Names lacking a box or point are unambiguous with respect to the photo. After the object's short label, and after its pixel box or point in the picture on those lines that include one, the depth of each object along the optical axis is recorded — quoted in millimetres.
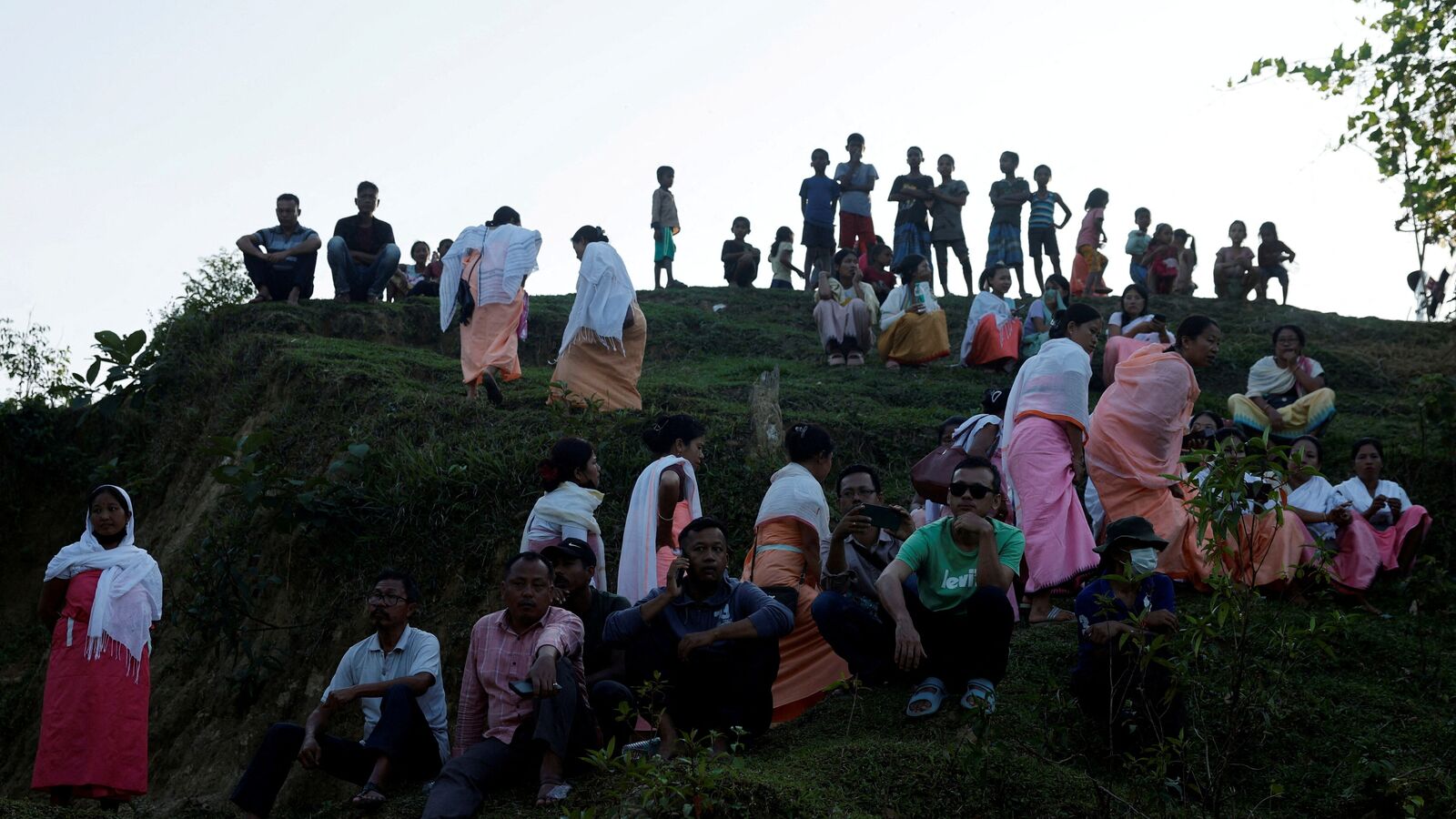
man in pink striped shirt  5281
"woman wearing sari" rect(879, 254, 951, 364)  13195
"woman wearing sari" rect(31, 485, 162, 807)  6461
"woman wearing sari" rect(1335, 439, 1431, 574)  8023
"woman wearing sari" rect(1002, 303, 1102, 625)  6926
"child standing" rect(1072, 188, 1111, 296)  16047
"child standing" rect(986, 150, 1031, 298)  15781
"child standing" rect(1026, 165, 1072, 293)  15797
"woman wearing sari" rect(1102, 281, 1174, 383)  8352
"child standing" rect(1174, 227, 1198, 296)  16641
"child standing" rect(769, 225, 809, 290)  17891
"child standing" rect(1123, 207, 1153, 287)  15820
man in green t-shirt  5492
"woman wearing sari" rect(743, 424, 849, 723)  6211
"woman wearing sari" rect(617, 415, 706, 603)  6957
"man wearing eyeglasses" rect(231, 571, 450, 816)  5527
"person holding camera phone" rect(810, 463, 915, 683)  5730
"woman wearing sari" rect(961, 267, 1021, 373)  13039
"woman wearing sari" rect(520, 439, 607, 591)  6867
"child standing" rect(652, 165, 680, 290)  16500
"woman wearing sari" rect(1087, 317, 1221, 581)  7367
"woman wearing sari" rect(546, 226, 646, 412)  10086
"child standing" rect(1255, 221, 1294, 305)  16250
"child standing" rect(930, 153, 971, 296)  15641
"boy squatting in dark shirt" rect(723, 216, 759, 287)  18156
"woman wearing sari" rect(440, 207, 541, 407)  10508
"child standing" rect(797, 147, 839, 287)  15906
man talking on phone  5535
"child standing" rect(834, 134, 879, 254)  15820
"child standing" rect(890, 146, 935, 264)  15609
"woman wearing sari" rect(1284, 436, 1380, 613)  7746
